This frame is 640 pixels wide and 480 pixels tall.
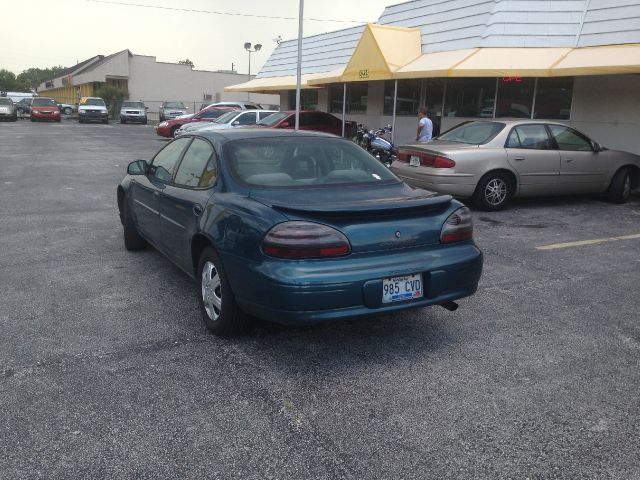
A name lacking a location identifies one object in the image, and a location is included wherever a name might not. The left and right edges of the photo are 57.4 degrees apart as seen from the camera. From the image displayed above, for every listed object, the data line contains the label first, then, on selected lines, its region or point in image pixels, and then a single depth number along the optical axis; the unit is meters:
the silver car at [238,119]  20.33
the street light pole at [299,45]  15.78
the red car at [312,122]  17.66
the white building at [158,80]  52.84
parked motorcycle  14.34
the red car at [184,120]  24.89
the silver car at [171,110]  37.78
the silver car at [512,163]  8.94
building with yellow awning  12.50
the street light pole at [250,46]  46.94
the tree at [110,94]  49.89
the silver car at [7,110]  37.22
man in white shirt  13.23
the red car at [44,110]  38.53
